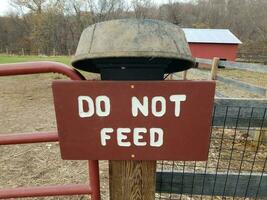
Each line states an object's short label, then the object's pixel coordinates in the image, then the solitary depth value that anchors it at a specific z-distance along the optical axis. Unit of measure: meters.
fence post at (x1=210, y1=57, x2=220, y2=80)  7.16
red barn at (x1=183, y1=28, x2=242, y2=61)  26.53
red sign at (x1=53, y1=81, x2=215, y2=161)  1.07
